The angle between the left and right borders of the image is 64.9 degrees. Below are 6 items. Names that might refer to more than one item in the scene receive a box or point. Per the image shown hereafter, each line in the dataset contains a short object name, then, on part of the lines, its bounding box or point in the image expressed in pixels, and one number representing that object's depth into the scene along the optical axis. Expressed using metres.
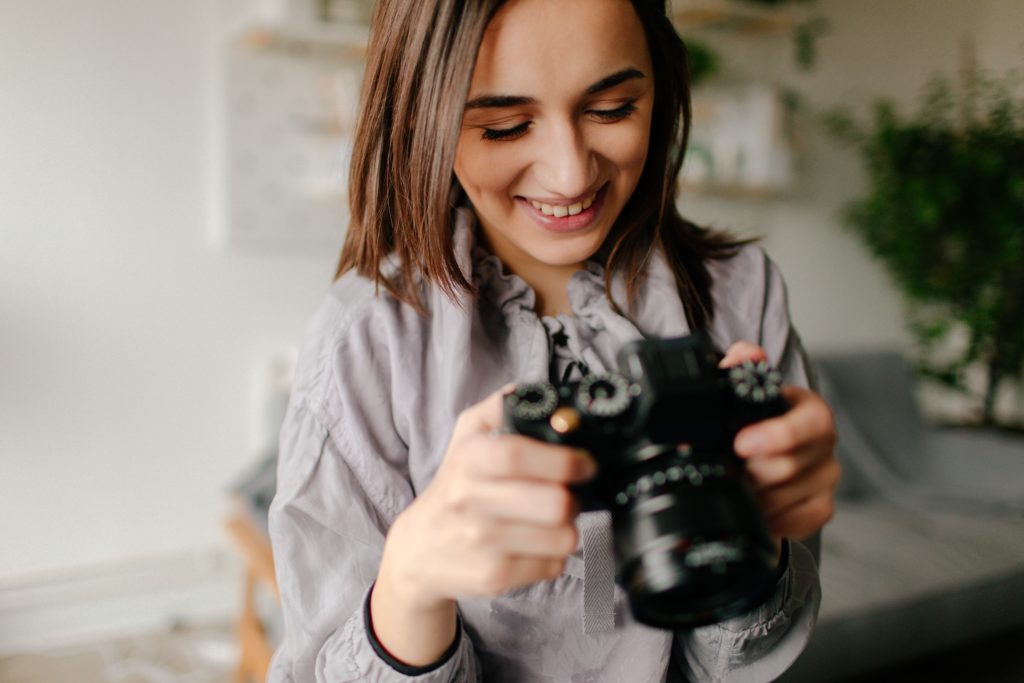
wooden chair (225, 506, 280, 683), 1.35
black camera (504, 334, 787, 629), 0.38
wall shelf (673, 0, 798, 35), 2.19
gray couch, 1.48
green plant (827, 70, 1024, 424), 2.07
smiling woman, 0.49
